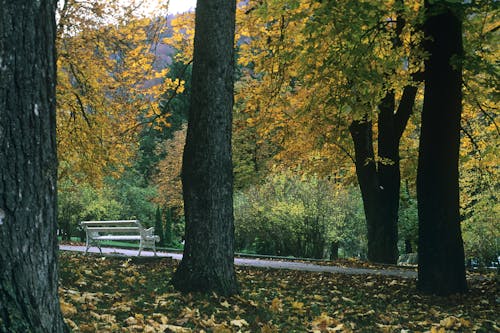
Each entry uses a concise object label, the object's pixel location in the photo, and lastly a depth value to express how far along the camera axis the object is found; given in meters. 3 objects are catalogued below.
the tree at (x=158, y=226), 31.19
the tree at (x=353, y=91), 9.85
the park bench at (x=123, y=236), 14.16
